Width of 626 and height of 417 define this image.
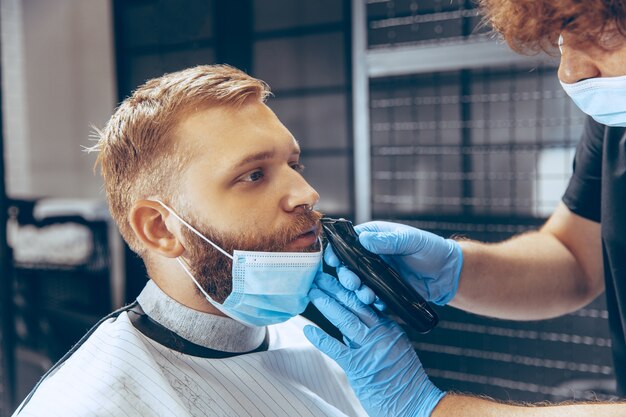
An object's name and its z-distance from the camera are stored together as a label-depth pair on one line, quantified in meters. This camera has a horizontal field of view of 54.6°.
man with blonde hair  1.19
